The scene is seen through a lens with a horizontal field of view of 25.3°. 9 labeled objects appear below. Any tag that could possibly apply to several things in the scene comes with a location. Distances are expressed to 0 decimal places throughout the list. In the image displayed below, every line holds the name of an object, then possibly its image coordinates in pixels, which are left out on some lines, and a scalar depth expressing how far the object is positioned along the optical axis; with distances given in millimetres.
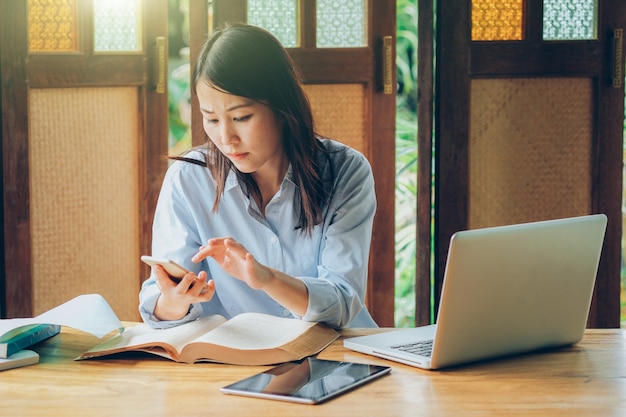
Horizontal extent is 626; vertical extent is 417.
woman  2634
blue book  2256
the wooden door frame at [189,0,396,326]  3575
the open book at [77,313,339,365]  2252
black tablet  2065
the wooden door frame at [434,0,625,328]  3611
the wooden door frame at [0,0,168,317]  3455
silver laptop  2140
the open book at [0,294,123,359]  2289
